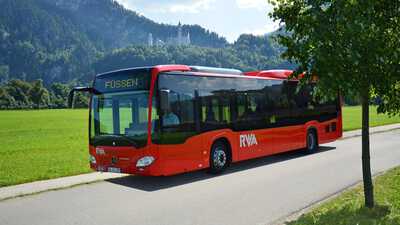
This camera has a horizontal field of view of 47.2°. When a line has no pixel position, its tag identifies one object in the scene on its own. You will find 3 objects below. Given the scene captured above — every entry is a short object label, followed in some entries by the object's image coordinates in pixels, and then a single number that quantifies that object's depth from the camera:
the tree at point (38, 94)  134.50
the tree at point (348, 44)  6.11
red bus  10.35
